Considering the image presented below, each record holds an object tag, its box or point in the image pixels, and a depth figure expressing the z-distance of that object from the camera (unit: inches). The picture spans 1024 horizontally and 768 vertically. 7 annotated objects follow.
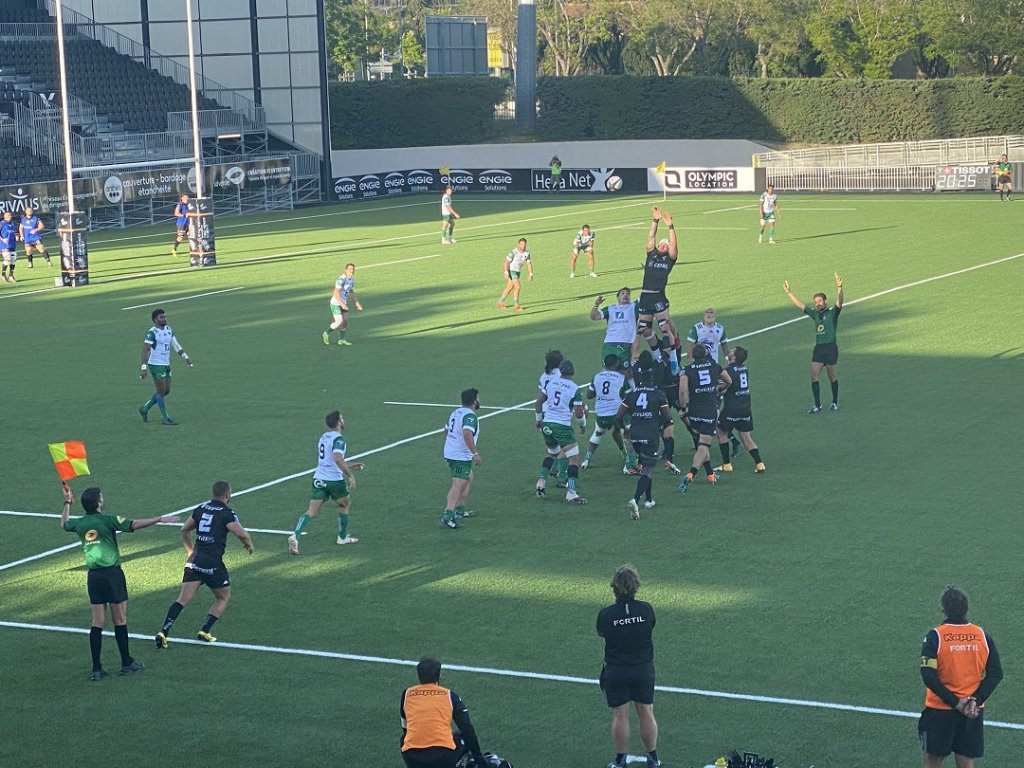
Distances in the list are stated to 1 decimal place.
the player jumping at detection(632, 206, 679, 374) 1128.2
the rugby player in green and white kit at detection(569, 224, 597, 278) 1586.5
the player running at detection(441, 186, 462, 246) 1939.0
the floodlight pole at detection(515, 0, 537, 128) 3277.6
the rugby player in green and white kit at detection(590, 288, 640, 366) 966.4
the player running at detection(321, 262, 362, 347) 1214.9
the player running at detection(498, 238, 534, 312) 1369.3
